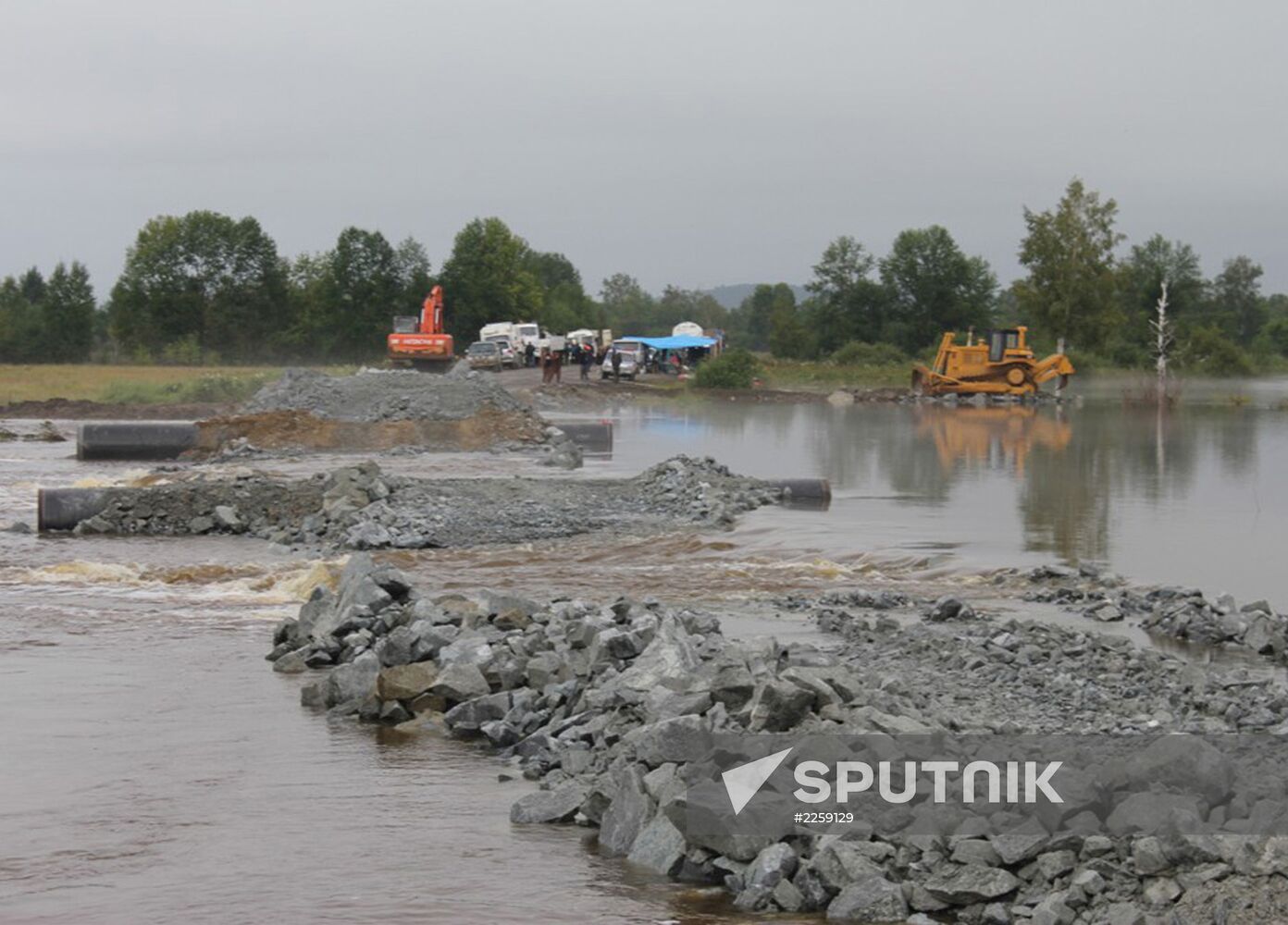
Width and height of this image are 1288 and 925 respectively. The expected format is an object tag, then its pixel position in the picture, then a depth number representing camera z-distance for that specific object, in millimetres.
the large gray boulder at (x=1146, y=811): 6918
